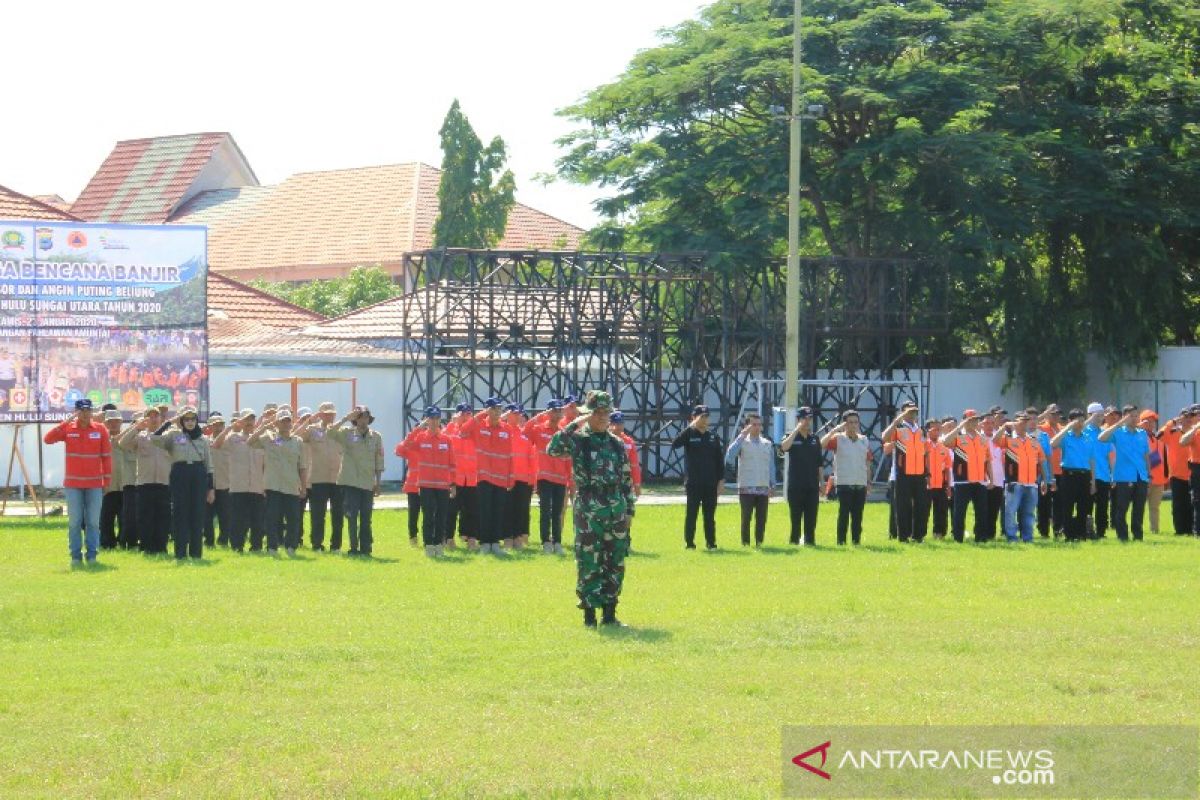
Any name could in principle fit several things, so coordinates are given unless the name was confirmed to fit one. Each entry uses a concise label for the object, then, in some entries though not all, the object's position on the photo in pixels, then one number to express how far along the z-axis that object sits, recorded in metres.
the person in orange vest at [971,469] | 24.36
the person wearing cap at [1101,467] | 25.02
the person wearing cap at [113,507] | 22.81
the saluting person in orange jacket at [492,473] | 22.38
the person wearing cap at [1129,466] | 25.09
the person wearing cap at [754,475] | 23.67
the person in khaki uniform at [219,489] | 23.12
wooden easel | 28.71
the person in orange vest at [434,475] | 22.12
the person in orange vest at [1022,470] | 24.53
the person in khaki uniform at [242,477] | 22.42
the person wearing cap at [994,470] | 24.58
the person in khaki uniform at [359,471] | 22.09
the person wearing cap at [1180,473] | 25.78
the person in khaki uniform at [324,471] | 22.50
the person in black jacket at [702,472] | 22.91
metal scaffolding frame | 40.84
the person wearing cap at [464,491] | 22.62
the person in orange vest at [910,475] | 24.22
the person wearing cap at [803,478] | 23.61
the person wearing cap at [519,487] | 22.91
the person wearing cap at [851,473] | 23.91
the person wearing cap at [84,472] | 20.30
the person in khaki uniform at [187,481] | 21.17
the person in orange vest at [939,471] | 24.34
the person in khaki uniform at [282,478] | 22.08
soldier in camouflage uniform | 14.24
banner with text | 27.66
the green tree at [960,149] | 41.59
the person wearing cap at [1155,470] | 26.27
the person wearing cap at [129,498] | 22.62
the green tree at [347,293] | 62.91
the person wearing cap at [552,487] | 22.66
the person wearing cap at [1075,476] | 24.72
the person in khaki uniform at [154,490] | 21.70
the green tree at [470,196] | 57.72
